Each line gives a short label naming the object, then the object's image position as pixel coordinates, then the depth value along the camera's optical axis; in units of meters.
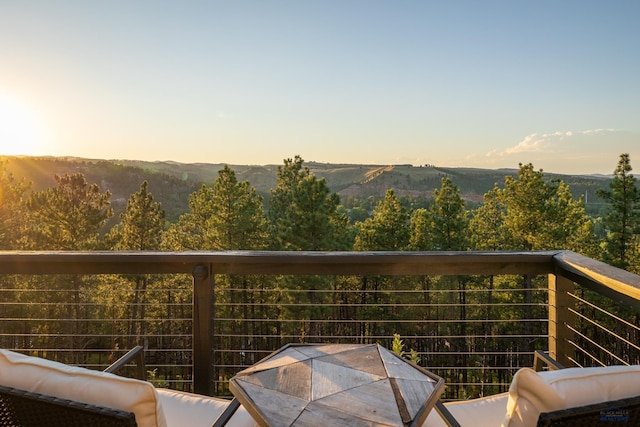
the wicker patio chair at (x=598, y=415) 0.99
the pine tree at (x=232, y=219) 21.05
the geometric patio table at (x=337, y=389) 1.25
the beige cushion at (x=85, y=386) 1.02
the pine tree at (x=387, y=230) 23.68
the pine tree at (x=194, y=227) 22.19
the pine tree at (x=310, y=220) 20.28
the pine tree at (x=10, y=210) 19.31
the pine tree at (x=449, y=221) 22.42
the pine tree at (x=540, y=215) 20.28
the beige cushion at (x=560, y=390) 1.01
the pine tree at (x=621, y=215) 19.25
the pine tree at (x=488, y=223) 24.12
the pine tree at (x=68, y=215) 19.09
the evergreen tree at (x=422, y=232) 22.78
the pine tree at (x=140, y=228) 20.31
